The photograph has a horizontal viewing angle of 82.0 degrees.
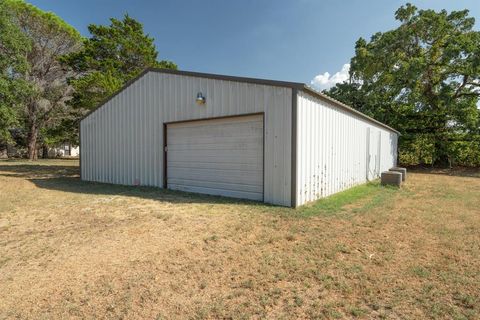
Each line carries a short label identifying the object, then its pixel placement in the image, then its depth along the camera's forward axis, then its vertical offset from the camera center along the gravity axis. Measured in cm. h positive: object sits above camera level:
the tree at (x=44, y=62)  2150 +780
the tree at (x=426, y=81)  1638 +475
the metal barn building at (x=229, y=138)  598 +46
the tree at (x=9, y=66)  1366 +468
